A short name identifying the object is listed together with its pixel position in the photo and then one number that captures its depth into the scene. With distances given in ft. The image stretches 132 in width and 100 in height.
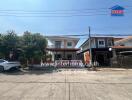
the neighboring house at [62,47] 42.64
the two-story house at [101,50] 41.95
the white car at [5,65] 27.98
